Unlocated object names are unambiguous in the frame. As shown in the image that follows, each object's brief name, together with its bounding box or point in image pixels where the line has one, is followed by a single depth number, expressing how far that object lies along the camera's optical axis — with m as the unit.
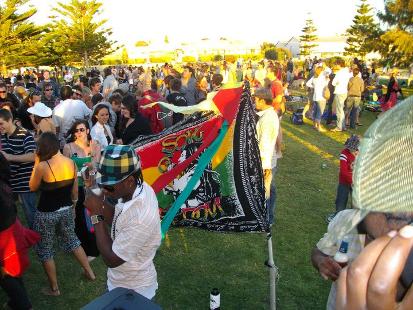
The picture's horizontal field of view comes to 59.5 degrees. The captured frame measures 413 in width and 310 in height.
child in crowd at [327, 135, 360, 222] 5.00
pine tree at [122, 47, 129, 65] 51.66
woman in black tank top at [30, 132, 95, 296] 3.84
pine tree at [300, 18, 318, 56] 63.35
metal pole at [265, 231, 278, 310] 3.43
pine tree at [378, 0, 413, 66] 24.98
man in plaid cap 2.35
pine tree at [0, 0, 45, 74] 25.77
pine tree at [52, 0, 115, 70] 32.94
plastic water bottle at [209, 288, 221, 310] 3.56
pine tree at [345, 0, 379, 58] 48.94
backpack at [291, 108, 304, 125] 13.16
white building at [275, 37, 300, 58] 69.44
